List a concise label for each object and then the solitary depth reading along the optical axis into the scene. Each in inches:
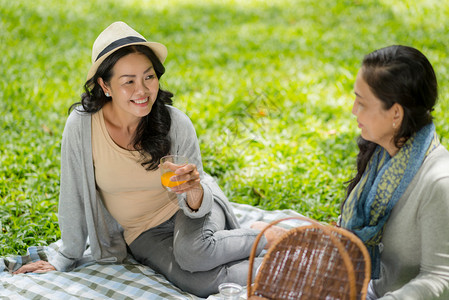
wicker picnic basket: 87.8
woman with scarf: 90.9
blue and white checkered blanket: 128.4
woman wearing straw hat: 129.7
